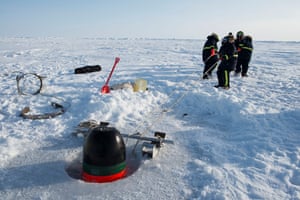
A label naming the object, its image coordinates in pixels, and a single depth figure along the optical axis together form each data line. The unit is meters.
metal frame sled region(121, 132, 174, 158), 3.64
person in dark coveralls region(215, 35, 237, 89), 7.33
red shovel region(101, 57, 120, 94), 6.27
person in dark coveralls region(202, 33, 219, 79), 8.38
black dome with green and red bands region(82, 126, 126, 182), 3.10
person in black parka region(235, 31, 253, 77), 8.90
